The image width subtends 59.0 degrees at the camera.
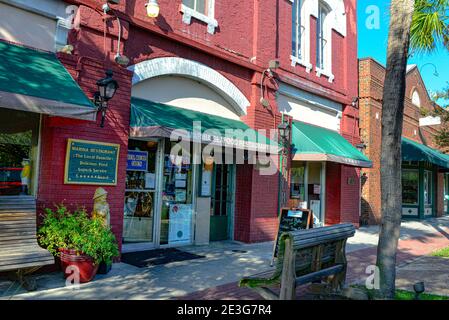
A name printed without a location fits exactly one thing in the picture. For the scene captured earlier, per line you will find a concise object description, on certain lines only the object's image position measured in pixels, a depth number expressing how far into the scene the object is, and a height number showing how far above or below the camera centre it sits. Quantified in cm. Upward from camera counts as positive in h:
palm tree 511 +70
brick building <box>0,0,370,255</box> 655 +205
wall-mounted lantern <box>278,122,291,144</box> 1027 +156
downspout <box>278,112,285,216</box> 1064 +44
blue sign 814 +51
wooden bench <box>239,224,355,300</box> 438 -89
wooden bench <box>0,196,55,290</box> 502 -79
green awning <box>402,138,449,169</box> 1639 +171
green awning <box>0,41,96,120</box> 512 +136
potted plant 574 -87
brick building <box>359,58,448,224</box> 1525 +179
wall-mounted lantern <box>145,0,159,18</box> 757 +337
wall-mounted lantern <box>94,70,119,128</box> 642 +153
